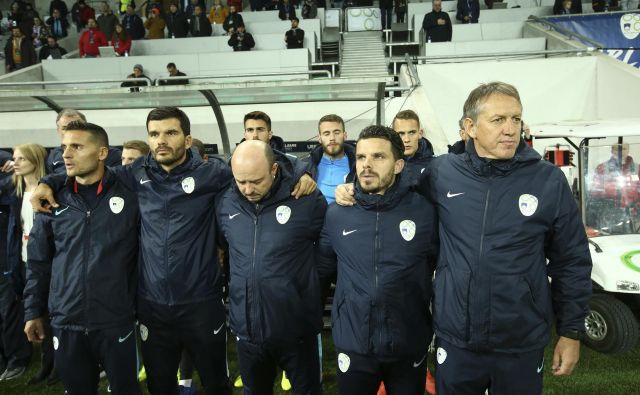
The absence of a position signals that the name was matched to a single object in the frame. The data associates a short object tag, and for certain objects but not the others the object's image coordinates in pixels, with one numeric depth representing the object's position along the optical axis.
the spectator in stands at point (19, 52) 14.65
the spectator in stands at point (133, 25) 15.94
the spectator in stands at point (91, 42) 15.12
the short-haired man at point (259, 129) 4.96
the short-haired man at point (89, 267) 3.22
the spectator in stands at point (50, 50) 14.91
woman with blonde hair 4.50
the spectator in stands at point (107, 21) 15.93
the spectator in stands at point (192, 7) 16.40
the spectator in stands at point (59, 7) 18.27
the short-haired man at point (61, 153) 4.24
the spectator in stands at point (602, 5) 15.22
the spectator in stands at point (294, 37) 14.33
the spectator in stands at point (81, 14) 18.00
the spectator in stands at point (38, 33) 16.11
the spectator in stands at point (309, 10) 16.84
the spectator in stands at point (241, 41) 14.27
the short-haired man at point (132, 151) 4.66
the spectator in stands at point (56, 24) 17.70
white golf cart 4.68
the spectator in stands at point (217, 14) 17.11
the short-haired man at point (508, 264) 2.51
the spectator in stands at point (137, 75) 12.28
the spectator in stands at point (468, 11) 15.55
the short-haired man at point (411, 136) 4.71
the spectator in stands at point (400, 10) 16.83
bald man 3.01
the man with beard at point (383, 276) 2.74
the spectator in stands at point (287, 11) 16.45
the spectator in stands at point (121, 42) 14.92
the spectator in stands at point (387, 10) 16.53
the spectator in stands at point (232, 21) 15.41
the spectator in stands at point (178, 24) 16.02
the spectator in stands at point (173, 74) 11.99
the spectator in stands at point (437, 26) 14.03
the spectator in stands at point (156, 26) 16.38
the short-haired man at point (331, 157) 5.11
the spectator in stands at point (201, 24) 15.97
